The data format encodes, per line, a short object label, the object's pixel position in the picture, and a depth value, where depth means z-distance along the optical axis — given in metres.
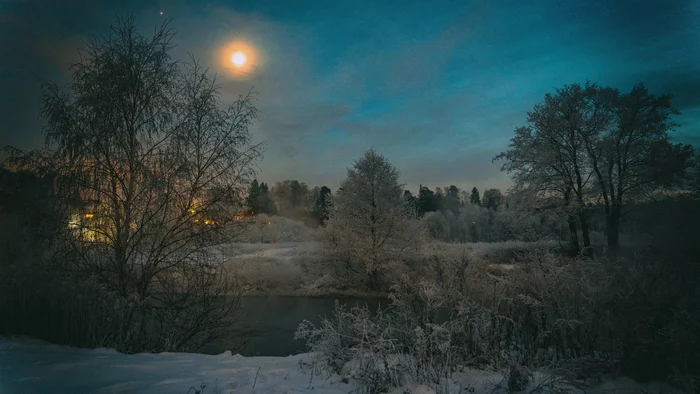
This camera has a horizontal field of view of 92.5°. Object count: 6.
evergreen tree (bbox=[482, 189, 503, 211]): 53.67
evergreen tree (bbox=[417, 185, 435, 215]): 46.78
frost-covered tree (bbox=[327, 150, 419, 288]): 22.69
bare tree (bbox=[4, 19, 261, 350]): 6.88
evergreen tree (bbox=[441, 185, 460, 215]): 59.88
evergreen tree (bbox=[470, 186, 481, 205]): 65.06
